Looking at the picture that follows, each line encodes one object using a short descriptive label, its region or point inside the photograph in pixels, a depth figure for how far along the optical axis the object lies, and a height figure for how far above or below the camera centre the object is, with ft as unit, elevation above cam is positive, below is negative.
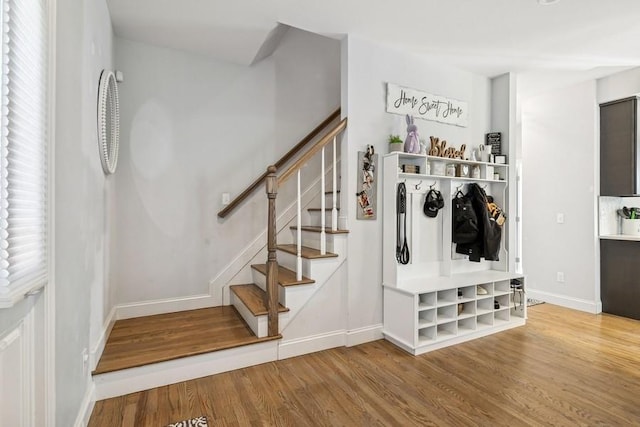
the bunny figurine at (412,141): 9.78 +2.13
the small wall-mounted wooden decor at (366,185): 9.49 +0.76
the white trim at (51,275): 4.20 -0.84
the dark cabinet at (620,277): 11.69 -2.46
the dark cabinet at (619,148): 11.64 +2.33
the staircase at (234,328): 7.09 -3.20
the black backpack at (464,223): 10.82 -0.40
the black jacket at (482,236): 10.86 -0.83
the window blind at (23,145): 3.10 +0.71
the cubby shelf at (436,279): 9.23 -2.18
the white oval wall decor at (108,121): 7.26 +2.22
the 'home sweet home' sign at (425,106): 10.13 +3.51
